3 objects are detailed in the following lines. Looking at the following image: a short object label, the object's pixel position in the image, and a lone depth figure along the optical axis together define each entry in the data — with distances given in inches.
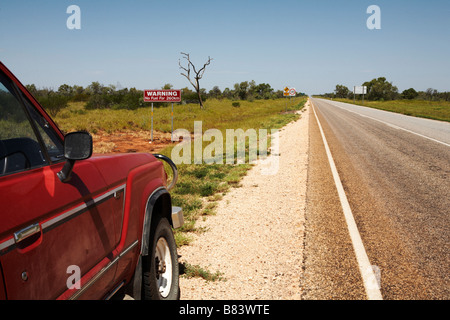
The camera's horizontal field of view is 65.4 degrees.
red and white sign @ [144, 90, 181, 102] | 663.4
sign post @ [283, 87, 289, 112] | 1479.8
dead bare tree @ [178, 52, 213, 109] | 1793.1
